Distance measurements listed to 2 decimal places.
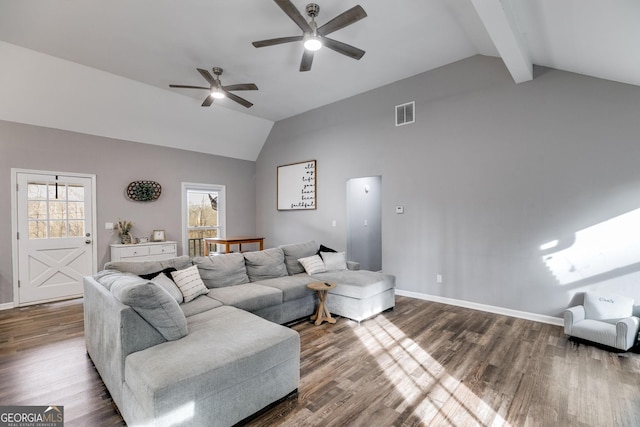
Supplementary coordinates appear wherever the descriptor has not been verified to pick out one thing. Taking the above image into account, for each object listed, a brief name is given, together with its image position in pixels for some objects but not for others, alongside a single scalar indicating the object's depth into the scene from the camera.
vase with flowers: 5.33
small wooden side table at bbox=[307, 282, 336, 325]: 3.53
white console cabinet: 5.14
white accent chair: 2.77
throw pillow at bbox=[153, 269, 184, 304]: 2.78
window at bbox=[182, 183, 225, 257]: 6.41
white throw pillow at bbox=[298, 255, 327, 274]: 4.20
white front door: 4.46
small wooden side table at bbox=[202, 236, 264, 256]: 5.62
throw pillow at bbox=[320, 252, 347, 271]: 4.37
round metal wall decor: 5.52
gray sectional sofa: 1.63
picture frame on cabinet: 5.80
